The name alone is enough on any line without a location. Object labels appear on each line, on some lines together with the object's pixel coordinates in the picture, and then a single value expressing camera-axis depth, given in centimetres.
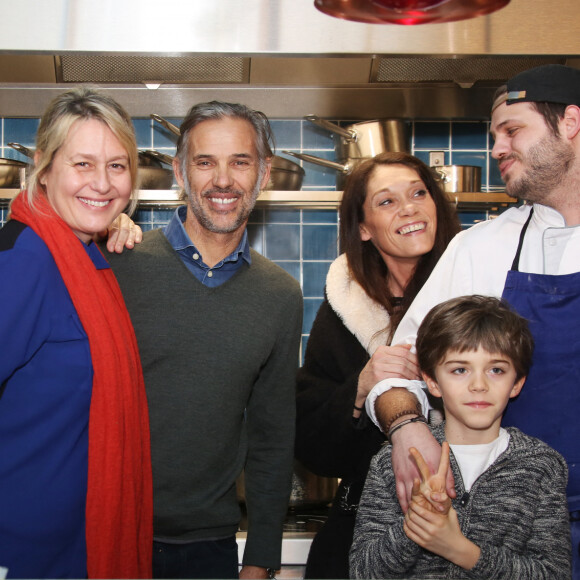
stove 227
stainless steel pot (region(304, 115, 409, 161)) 265
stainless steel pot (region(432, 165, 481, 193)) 268
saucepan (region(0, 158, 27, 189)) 255
